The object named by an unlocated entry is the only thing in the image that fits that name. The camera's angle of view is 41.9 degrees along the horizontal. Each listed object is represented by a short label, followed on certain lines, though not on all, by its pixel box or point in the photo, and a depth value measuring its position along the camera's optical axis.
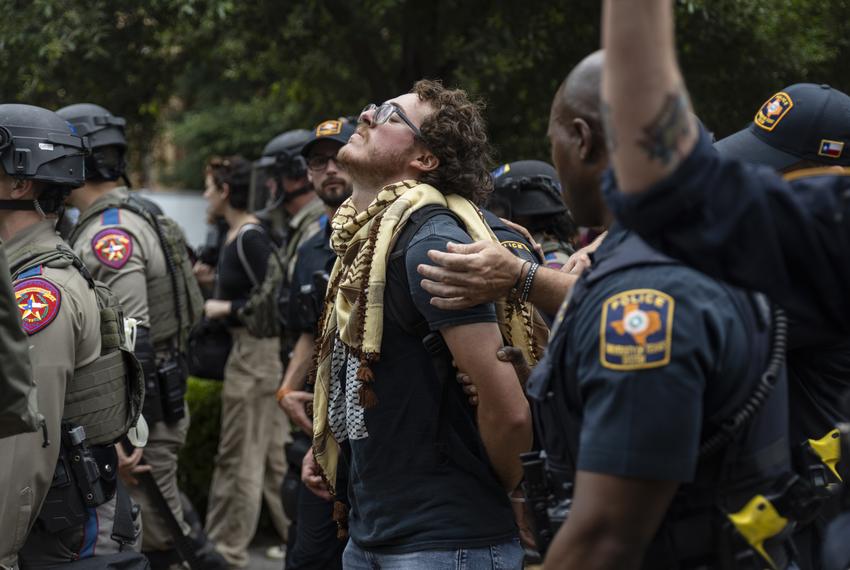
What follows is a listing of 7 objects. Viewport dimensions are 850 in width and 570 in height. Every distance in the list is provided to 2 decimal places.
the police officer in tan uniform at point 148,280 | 5.25
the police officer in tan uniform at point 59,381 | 3.44
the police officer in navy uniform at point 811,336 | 2.49
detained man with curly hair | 3.04
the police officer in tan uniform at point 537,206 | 4.83
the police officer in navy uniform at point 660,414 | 1.96
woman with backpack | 7.20
